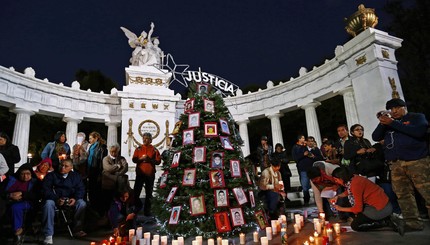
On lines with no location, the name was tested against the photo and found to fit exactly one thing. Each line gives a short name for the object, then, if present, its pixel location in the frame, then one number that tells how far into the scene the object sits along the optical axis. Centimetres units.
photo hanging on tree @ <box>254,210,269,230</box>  560
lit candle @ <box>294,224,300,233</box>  527
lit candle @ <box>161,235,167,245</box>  457
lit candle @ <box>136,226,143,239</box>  502
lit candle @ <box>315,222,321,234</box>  459
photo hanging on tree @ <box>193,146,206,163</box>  567
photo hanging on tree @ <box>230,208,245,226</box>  529
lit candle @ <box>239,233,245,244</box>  465
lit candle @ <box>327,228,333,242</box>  434
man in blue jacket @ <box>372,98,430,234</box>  436
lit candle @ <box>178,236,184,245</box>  423
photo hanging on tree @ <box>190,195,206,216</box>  522
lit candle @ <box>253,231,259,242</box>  475
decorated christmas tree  531
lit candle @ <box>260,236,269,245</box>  401
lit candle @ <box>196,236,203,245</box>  424
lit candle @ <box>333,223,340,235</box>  470
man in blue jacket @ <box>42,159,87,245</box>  520
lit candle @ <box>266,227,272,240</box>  483
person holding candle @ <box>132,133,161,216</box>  752
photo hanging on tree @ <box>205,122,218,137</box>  590
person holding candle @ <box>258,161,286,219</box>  682
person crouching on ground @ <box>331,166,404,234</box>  468
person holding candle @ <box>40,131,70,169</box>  730
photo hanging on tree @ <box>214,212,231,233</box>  511
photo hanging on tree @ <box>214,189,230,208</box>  527
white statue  1809
